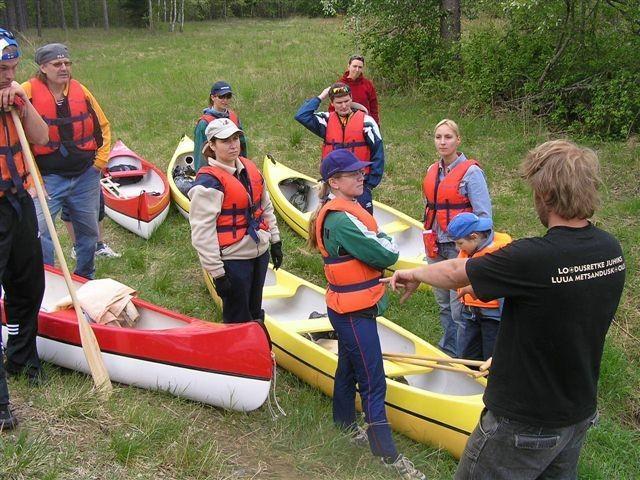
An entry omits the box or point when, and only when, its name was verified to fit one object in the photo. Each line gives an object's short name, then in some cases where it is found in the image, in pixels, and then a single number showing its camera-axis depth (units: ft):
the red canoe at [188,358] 12.45
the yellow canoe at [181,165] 24.80
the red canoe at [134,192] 22.94
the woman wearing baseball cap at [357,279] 11.12
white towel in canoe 14.15
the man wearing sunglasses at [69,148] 15.30
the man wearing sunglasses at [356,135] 18.51
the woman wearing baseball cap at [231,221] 12.78
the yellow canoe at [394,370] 12.73
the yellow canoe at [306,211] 22.17
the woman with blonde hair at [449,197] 13.98
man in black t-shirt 6.60
